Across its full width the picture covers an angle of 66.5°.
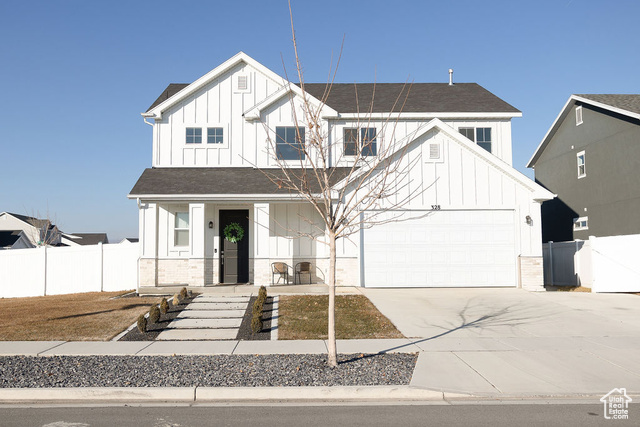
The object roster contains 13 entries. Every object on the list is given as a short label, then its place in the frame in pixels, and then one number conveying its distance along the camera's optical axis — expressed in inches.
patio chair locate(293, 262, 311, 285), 661.3
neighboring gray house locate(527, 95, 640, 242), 812.0
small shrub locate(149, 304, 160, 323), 445.7
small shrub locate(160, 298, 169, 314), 476.4
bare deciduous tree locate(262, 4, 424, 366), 629.9
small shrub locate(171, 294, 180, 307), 525.3
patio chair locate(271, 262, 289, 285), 648.4
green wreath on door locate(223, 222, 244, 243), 681.0
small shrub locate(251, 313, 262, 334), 413.1
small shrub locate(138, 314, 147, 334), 412.2
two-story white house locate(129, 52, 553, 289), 635.5
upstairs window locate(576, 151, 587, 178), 945.5
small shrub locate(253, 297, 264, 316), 431.3
